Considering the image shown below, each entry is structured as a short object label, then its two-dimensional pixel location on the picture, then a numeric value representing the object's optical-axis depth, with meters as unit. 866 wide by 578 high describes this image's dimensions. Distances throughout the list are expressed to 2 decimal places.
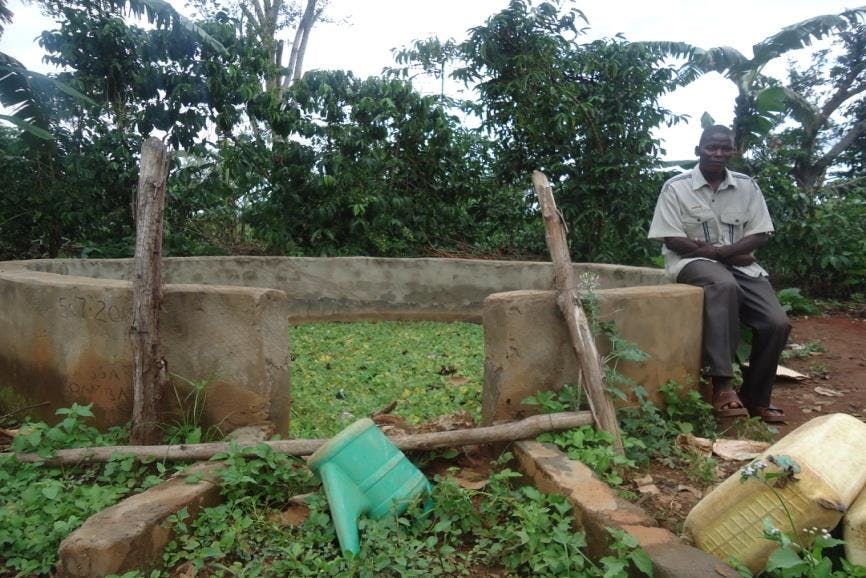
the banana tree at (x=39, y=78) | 7.97
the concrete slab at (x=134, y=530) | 2.30
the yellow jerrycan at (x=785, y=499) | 2.29
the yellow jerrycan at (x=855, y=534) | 2.22
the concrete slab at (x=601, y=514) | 2.14
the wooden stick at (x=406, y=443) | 3.04
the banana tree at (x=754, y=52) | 10.10
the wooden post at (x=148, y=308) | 3.30
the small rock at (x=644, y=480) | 3.01
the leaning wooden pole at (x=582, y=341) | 3.24
